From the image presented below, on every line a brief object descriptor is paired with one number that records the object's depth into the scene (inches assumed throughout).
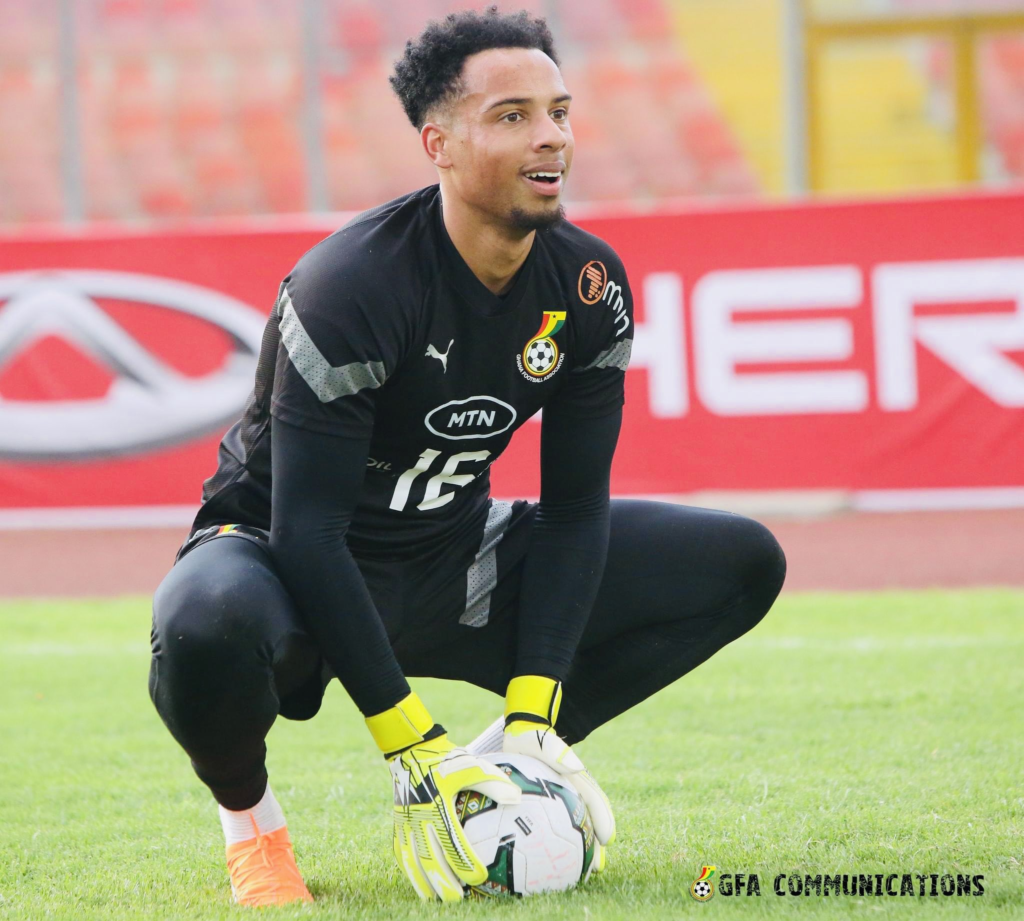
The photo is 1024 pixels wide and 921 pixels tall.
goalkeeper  203.3
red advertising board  594.2
